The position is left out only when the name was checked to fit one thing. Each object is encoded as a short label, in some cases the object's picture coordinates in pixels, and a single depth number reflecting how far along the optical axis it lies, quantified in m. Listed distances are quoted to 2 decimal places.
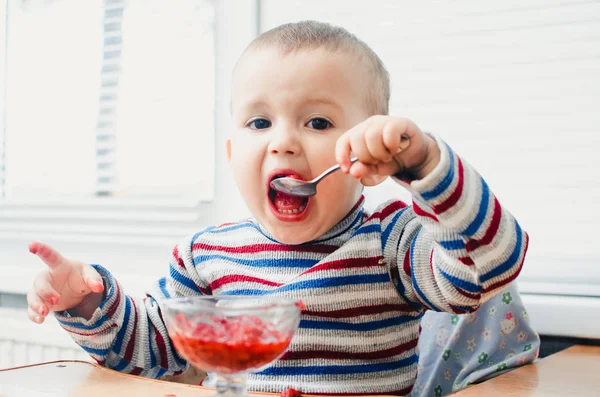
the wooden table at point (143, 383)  0.83
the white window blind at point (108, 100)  1.79
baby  0.96
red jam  0.68
